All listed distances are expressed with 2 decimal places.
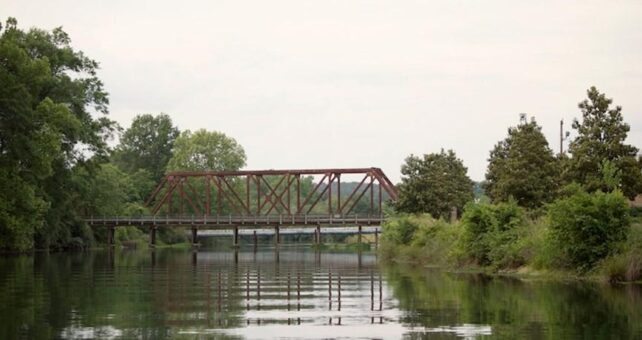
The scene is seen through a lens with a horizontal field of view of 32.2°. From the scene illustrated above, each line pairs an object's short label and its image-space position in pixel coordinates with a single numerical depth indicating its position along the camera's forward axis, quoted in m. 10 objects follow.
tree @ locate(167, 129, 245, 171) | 173.50
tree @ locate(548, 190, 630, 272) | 40.91
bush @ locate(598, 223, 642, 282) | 38.44
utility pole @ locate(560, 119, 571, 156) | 82.46
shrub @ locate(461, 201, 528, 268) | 49.22
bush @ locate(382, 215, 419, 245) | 70.00
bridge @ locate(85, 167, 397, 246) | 132.00
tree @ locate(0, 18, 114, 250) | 70.06
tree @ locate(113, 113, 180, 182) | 188.88
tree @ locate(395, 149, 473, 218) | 79.81
